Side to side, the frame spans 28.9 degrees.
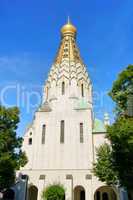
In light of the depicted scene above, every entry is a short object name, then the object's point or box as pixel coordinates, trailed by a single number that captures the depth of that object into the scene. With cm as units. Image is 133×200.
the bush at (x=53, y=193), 2873
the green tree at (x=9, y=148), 2255
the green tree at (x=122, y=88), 2016
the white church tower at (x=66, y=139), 3288
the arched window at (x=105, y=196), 3567
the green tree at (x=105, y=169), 2206
